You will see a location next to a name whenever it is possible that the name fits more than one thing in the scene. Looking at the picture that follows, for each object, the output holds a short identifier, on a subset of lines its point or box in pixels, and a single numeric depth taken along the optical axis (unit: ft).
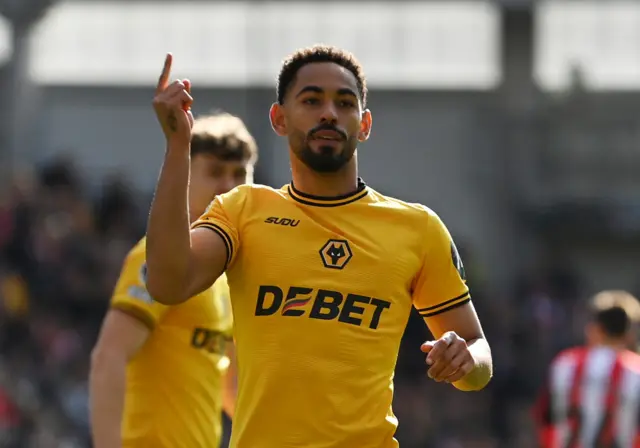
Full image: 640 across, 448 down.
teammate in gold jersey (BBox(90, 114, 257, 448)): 34.71
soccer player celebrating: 27.04
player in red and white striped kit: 55.57
